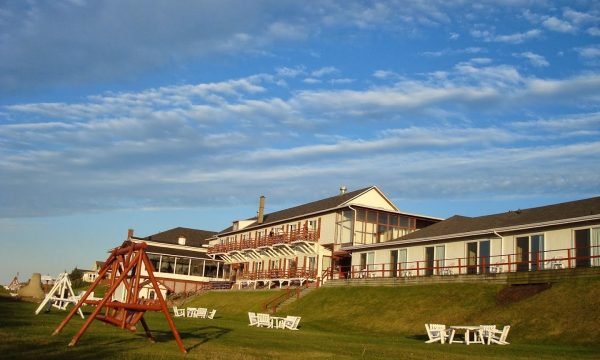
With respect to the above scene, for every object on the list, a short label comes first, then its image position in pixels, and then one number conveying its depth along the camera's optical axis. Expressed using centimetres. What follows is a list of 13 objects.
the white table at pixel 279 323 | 3036
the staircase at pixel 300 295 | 4521
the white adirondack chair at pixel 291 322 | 2984
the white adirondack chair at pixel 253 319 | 3168
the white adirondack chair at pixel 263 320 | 3086
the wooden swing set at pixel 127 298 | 1388
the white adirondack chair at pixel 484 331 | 2203
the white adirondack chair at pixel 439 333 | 2300
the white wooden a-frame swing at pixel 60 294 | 2452
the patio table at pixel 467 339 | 2173
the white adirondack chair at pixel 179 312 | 3919
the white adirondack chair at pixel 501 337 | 2236
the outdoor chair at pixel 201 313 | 3703
